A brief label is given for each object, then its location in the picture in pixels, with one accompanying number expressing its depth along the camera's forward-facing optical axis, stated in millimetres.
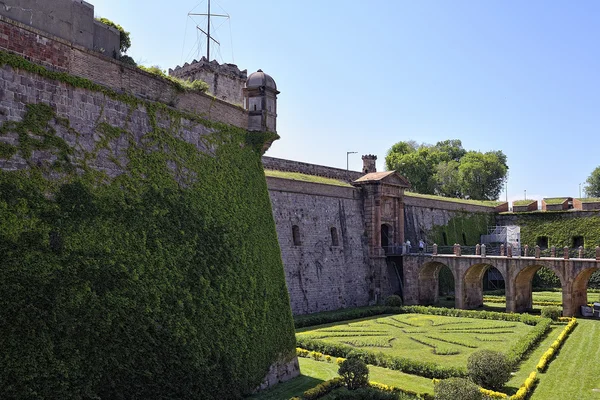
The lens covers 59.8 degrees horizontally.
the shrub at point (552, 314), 27172
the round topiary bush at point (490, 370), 15133
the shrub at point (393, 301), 30828
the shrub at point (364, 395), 13500
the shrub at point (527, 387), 14325
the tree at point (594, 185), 78812
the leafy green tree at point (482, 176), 59938
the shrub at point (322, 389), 12844
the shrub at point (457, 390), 12060
